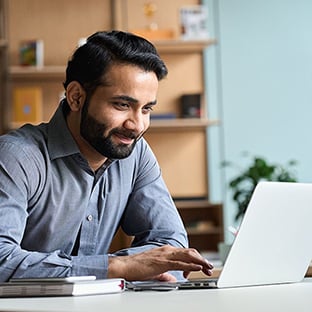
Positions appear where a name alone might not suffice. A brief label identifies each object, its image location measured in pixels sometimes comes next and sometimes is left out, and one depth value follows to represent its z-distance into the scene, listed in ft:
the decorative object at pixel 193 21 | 16.43
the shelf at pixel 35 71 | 16.07
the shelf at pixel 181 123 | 16.15
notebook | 4.87
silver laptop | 5.16
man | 6.46
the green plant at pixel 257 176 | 13.03
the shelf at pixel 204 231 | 16.23
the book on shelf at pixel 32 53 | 16.31
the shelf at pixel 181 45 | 16.22
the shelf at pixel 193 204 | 16.39
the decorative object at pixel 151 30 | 16.40
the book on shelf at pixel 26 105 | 16.20
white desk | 4.09
